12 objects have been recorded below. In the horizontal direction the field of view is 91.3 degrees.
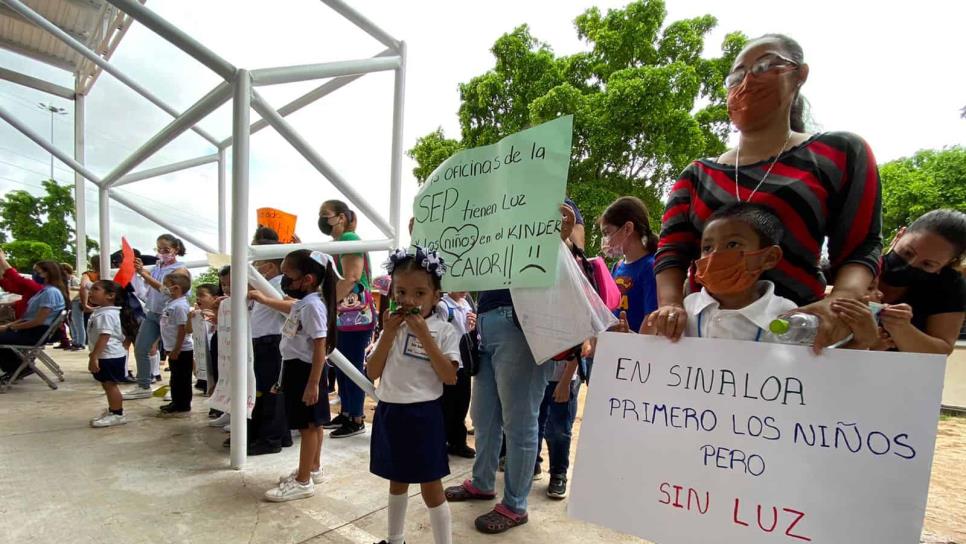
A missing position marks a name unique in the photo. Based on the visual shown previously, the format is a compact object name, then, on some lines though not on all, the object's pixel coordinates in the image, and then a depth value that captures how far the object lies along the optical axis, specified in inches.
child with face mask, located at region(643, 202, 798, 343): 41.9
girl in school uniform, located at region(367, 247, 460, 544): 69.6
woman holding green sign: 84.4
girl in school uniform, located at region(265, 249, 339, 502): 95.8
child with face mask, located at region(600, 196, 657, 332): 88.7
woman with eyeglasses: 41.6
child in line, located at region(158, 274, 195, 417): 165.6
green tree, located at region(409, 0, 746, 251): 386.6
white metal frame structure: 99.7
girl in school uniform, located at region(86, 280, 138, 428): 146.8
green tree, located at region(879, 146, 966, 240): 721.0
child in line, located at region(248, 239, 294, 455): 123.6
